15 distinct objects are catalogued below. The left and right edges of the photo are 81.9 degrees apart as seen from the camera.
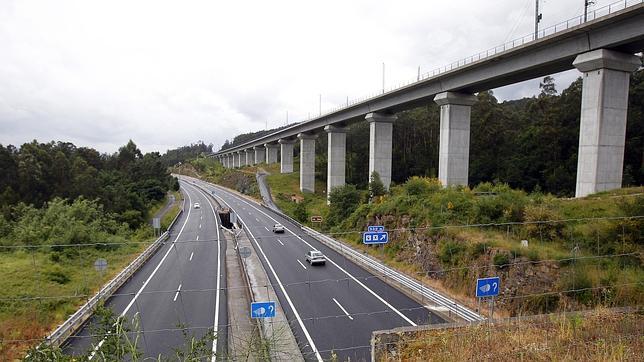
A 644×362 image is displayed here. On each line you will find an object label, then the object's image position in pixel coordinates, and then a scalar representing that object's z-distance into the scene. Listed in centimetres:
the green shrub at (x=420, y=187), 3048
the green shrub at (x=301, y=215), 4666
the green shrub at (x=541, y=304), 1484
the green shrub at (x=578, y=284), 1424
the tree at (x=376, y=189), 3859
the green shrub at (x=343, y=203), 3881
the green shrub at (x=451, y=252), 2036
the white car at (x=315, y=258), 2600
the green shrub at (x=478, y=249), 1902
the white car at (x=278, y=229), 3956
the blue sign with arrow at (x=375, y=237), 1401
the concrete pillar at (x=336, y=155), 5575
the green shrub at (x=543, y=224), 1864
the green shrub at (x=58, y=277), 2086
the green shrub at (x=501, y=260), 1709
